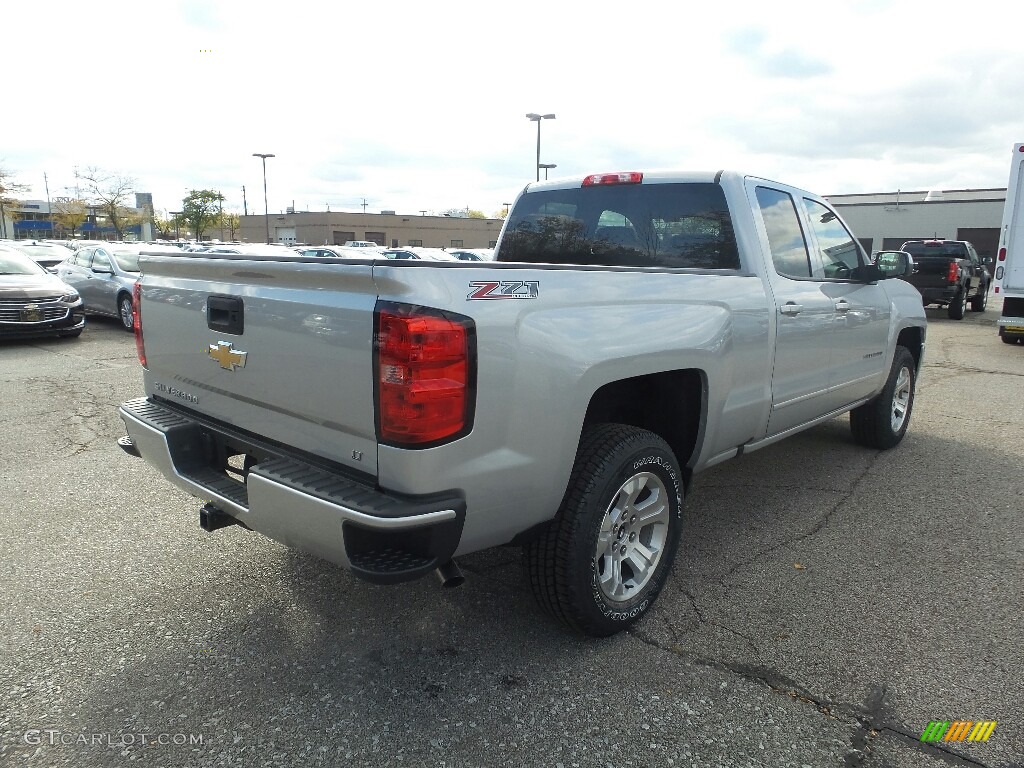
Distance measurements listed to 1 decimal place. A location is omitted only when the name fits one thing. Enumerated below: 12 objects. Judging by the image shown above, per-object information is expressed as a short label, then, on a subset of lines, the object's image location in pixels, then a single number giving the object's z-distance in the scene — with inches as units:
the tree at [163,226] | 3638.3
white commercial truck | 477.7
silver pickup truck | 93.2
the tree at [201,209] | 2910.9
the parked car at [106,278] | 522.3
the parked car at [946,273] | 719.1
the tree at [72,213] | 2898.6
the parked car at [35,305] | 428.1
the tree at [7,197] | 2004.2
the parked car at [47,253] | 819.4
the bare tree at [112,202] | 2420.0
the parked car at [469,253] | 948.6
